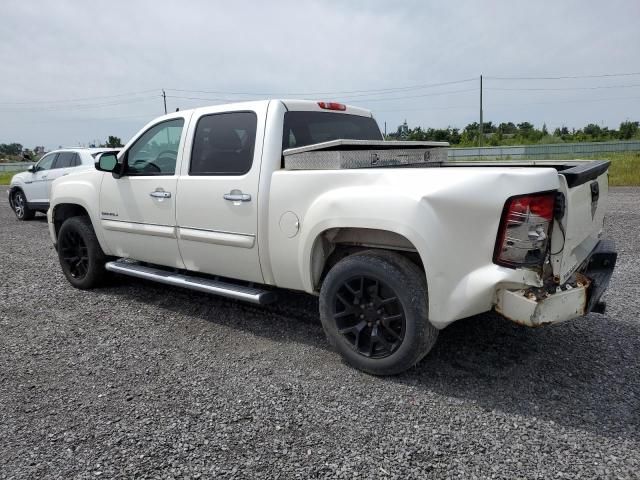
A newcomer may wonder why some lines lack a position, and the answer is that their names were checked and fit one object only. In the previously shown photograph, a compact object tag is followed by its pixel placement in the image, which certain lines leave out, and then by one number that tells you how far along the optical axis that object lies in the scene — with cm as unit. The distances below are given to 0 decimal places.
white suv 1134
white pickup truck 287
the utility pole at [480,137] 4058
